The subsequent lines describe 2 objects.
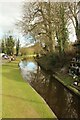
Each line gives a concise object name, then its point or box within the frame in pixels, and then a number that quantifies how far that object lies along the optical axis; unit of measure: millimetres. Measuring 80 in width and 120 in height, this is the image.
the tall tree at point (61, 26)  10212
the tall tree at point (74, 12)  10531
